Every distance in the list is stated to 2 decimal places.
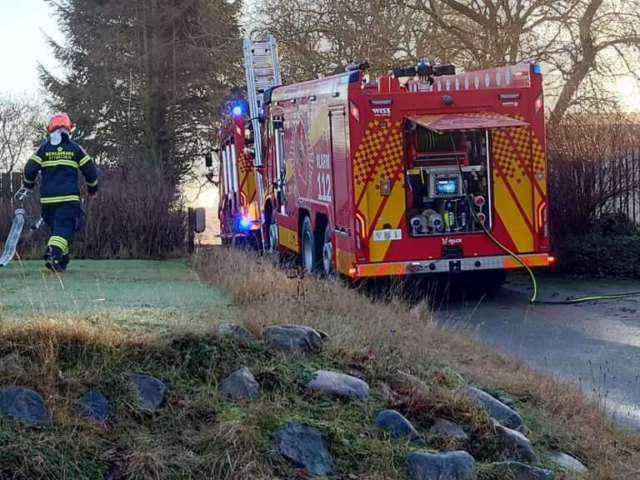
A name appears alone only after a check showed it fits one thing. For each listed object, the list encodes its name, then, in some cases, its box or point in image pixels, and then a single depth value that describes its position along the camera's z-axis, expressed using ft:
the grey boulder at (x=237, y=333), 21.94
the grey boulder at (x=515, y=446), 19.93
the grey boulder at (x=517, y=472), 19.11
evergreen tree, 110.63
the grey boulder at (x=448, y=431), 20.10
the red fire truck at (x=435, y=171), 41.34
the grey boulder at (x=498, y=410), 21.24
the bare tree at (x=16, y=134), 100.90
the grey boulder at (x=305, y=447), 18.75
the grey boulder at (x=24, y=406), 18.56
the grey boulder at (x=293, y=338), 22.29
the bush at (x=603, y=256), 50.29
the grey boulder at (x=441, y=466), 18.83
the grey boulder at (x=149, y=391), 19.53
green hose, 42.24
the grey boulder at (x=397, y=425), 19.89
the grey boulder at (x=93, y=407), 18.99
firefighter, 39.24
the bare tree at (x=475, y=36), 64.59
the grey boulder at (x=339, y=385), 20.77
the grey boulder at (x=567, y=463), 20.04
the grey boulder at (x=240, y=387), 20.22
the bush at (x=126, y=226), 53.98
